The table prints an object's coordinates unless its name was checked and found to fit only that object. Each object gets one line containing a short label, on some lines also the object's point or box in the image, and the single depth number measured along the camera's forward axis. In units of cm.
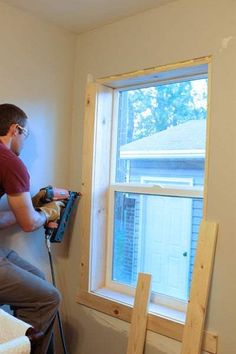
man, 213
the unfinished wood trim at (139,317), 240
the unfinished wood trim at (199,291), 208
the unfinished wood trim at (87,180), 280
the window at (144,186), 242
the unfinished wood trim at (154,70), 223
